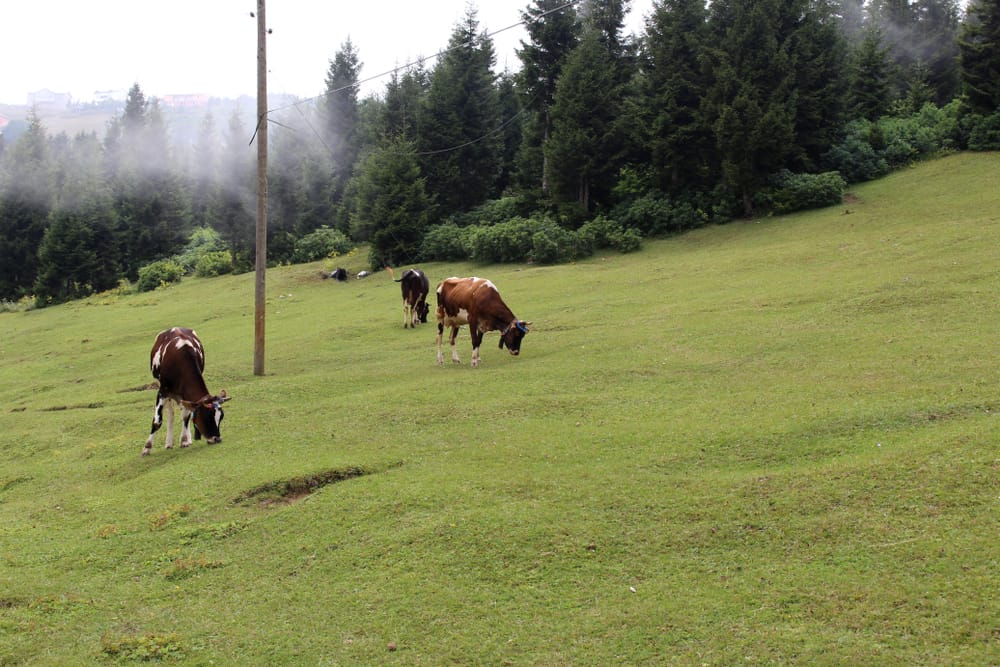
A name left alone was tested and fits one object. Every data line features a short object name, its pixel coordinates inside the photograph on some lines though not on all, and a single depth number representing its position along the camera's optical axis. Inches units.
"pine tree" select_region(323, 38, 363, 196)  2674.7
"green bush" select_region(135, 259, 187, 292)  1988.2
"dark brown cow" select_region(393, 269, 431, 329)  1002.7
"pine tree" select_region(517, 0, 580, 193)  1792.6
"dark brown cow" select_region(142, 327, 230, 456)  553.0
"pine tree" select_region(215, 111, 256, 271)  2202.3
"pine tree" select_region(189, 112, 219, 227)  2965.1
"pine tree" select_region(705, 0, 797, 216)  1405.0
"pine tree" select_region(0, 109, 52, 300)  2554.1
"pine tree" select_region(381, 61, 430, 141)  2116.1
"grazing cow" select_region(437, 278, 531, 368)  736.3
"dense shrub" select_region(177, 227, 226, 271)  2288.4
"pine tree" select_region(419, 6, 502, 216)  2006.6
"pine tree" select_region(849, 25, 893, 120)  1855.3
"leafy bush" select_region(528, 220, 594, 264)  1401.3
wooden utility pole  756.0
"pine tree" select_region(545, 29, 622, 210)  1615.4
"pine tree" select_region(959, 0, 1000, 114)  1476.4
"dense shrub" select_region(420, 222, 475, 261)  1628.9
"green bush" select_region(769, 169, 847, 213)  1349.7
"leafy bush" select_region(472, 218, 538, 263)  1454.2
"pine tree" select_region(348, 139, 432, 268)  1724.9
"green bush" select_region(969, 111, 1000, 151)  1429.6
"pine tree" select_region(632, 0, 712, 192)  1523.1
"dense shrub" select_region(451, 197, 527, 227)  1791.3
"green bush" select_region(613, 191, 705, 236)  1480.1
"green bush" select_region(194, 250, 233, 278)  2018.9
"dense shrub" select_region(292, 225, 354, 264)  2027.6
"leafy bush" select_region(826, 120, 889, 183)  1475.1
